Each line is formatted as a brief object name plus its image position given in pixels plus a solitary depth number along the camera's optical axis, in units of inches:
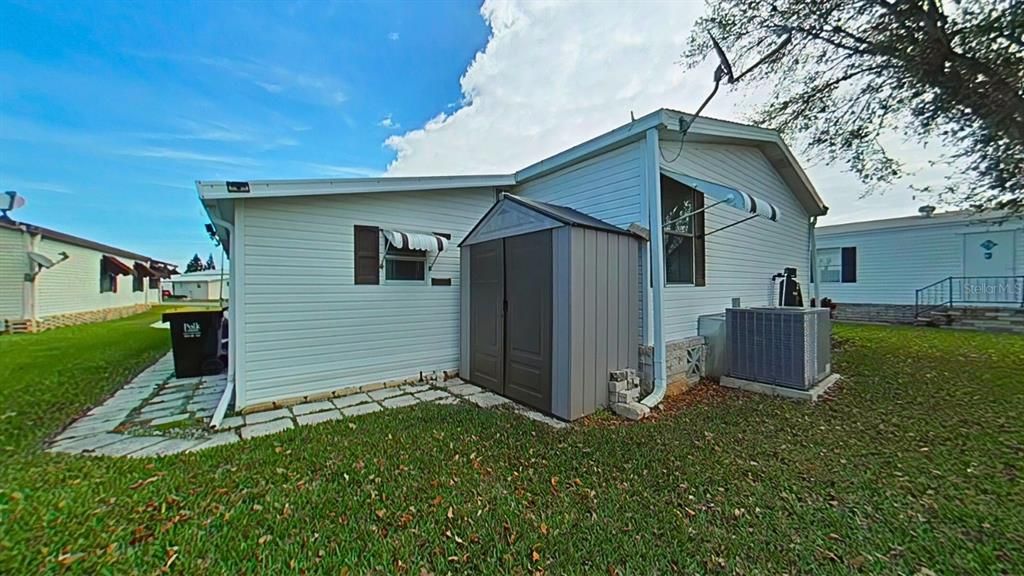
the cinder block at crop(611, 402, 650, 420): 170.2
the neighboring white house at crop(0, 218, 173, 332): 464.8
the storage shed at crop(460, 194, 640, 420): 169.6
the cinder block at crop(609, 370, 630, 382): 181.8
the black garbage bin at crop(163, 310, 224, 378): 249.0
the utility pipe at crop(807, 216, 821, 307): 370.3
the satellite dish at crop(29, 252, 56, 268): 471.8
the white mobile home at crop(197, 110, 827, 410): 185.3
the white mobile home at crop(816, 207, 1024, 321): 465.7
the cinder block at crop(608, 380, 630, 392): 180.2
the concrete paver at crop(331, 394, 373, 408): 195.2
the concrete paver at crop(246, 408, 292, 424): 170.7
